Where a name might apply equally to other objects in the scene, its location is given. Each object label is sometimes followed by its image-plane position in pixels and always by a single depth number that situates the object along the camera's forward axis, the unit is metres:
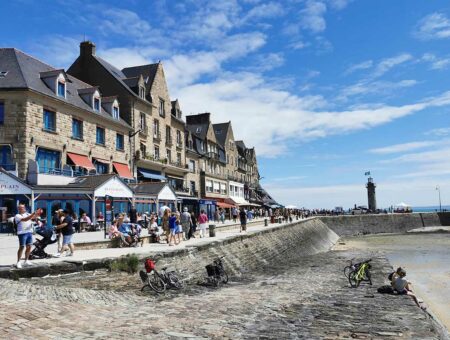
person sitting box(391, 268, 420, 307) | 13.45
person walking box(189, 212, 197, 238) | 20.85
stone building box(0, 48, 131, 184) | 23.30
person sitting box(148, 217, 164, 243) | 18.67
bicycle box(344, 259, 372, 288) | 15.42
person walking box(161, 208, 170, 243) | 17.40
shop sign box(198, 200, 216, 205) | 42.47
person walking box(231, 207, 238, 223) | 41.47
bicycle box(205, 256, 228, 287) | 13.72
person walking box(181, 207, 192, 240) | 20.14
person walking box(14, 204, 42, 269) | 10.66
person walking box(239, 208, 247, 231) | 25.42
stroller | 12.02
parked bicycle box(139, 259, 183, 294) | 11.34
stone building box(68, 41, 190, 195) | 34.59
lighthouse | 68.06
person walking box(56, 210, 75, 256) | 12.50
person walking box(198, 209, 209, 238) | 21.67
